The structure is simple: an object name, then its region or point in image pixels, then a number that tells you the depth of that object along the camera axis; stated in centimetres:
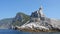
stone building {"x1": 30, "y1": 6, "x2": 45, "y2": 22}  5475
